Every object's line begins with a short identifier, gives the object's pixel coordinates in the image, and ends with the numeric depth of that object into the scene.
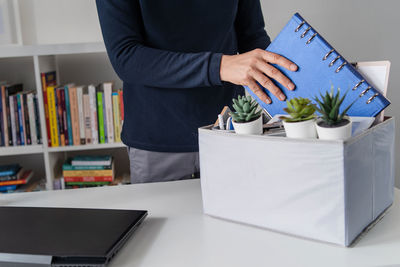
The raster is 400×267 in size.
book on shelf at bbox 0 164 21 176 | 2.27
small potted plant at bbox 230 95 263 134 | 0.80
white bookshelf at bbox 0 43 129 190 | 2.34
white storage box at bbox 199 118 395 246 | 0.71
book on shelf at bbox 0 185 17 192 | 2.26
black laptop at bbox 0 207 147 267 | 0.71
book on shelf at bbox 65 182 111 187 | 2.30
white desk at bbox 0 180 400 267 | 0.71
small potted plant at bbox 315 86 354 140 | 0.70
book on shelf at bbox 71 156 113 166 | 2.30
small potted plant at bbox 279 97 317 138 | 0.74
